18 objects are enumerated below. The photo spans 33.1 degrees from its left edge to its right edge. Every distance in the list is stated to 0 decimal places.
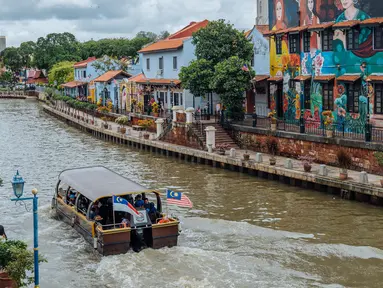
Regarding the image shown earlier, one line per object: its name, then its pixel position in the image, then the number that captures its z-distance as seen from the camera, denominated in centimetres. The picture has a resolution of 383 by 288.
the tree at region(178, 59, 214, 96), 4547
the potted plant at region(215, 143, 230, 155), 3989
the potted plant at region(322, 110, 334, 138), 3391
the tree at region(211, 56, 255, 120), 4281
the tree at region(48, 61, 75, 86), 10250
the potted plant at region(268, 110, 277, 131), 3847
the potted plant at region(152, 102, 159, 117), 5466
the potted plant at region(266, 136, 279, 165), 3831
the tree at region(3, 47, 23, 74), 14650
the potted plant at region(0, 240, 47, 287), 1559
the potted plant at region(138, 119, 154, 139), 5325
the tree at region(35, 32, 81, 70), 13012
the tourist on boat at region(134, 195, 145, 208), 2336
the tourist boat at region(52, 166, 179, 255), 2186
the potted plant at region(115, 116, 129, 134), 5784
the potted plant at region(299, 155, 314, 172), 3212
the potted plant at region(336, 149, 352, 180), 3215
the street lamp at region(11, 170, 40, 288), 1577
